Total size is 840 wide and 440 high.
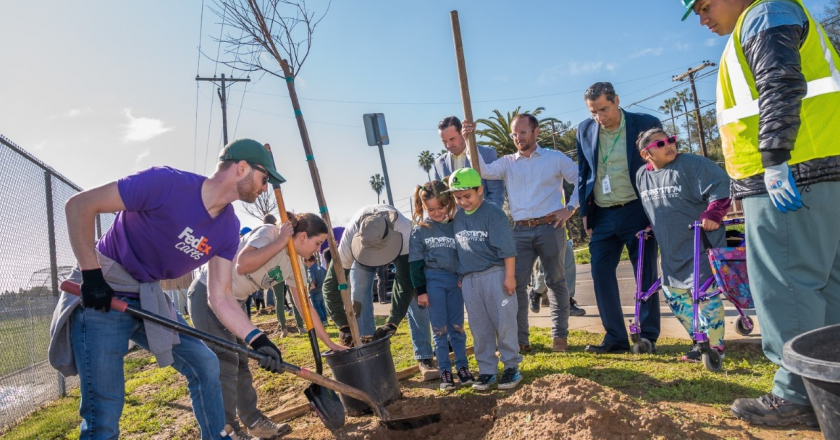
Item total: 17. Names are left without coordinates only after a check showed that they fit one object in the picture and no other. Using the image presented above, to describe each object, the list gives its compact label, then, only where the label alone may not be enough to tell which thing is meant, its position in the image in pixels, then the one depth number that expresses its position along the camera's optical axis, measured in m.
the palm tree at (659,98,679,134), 63.22
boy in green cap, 3.91
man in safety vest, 2.31
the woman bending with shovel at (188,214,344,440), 3.63
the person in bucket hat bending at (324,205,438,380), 4.80
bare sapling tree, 4.55
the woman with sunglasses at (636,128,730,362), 3.96
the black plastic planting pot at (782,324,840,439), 1.57
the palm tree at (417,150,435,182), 75.25
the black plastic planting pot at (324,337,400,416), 3.77
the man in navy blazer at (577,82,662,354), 4.48
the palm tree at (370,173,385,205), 84.19
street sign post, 7.70
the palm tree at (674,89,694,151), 60.97
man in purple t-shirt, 2.49
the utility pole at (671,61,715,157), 28.75
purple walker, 3.60
